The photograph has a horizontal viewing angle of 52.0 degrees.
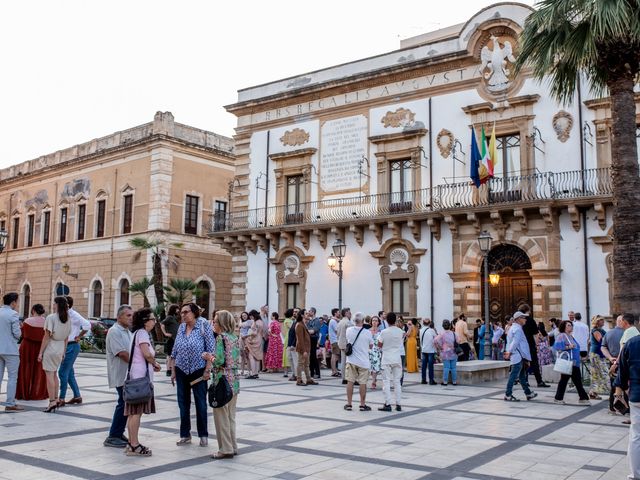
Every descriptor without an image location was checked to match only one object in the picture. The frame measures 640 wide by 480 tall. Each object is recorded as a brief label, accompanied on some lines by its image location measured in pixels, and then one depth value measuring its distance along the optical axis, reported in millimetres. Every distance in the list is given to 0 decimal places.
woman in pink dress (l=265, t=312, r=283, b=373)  18547
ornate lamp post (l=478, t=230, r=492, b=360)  18109
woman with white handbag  12312
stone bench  16375
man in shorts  11578
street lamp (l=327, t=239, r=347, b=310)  22359
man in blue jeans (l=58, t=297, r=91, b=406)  11570
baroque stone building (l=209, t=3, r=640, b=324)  20500
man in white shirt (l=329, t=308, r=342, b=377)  18250
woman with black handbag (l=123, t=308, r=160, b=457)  7660
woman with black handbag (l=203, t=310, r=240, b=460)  7660
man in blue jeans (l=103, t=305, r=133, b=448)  8664
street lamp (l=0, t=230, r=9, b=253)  18830
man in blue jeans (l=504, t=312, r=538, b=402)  12914
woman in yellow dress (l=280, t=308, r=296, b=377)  17575
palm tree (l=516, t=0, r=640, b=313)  13148
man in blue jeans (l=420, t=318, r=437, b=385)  15992
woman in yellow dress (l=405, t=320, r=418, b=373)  19109
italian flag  20828
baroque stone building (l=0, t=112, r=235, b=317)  33625
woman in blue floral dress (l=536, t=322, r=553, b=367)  17281
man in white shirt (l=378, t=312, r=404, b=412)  11719
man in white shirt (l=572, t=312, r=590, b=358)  15656
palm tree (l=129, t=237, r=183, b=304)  28812
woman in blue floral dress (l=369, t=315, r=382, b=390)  12289
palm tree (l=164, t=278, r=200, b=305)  26094
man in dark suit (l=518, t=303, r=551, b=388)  13609
